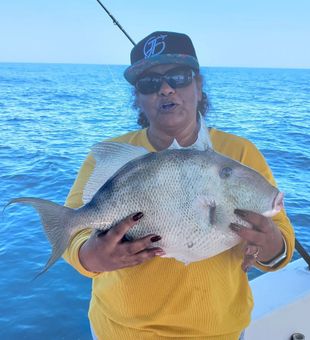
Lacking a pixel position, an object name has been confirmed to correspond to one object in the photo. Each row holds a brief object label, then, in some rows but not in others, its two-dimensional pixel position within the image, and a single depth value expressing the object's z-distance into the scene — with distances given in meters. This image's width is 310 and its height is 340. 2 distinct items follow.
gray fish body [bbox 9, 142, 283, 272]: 1.47
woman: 1.54
